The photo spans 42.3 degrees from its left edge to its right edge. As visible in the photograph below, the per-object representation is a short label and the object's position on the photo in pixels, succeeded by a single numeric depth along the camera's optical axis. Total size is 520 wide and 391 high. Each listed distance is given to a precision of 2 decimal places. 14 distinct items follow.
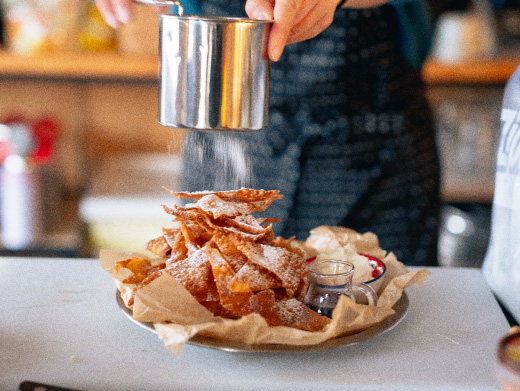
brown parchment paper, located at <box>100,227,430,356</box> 0.72
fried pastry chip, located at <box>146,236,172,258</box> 0.92
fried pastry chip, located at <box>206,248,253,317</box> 0.78
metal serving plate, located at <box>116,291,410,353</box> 0.72
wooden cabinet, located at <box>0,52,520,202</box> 2.26
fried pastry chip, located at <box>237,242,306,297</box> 0.81
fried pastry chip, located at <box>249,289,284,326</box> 0.77
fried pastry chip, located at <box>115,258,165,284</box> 0.89
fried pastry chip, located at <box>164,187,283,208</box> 0.92
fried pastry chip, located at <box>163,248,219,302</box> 0.81
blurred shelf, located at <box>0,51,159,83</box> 2.05
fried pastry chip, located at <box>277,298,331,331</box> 0.77
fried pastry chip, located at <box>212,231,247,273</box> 0.83
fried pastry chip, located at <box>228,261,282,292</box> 0.77
